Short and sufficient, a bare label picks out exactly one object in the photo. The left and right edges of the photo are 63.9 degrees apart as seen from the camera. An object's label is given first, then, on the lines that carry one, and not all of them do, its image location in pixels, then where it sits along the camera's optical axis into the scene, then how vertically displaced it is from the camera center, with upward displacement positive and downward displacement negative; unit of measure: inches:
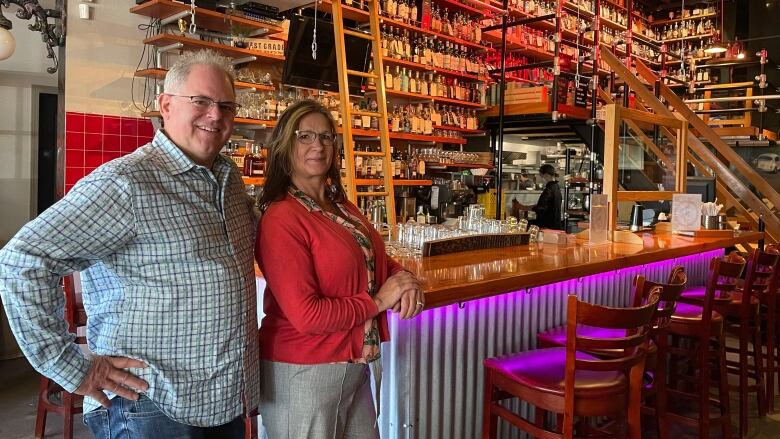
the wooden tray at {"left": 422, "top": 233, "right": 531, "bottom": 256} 119.3 -9.7
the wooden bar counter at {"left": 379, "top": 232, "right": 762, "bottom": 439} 92.4 -21.6
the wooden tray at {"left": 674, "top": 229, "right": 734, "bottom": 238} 180.4 -9.5
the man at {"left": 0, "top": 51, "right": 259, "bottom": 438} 50.4 -8.1
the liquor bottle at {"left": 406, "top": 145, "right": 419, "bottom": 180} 249.1 +11.3
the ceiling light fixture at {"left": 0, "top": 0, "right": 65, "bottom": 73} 166.2 +44.0
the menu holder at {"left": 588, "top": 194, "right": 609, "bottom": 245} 155.8 -5.7
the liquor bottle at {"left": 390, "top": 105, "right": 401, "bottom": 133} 243.1 +27.4
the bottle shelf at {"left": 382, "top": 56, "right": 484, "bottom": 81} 241.4 +52.1
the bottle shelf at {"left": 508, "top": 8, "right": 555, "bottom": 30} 313.3 +93.5
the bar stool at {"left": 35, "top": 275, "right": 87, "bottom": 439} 123.0 -43.0
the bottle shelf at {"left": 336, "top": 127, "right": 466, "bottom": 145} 219.1 +22.6
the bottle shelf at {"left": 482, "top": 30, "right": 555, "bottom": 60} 299.9 +76.7
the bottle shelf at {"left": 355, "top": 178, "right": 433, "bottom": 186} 211.8 +4.1
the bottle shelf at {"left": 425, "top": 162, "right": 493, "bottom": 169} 258.6 +12.9
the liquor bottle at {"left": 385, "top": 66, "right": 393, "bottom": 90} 243.3 +44.2
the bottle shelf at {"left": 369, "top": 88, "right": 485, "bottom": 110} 244.9 +40.2
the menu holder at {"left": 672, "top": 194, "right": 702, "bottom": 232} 186.4 -3.7
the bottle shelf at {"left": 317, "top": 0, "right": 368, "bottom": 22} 218.1 +65.1
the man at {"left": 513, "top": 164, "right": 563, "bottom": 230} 296.7 -4.5
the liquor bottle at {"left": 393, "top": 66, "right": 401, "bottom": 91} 246.7 +44.3
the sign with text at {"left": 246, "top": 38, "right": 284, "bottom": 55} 193.2 +45.6
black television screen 189.3 +42.7
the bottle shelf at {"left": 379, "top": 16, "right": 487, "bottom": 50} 240.7 +67.3
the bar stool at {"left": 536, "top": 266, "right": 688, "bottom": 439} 96.4 -24.3
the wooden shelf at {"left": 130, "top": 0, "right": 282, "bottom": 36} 167.8 +48.0
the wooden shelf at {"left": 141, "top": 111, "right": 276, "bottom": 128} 178.0 +20.8
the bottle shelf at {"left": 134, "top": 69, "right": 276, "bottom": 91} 172.9 +32.1
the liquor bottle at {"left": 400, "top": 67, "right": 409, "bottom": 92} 249.9 +44.3
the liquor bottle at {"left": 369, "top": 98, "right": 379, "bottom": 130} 228.4 +32.0
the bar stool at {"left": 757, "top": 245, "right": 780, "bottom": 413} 149.8 -31.2
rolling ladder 197.3 +29.0
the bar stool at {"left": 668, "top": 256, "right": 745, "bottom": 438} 120.5 -26.3
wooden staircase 262.2 +16.8
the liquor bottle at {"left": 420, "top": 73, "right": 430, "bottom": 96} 258.2 +44.1
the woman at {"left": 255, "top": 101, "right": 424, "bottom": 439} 63.4 -10.7
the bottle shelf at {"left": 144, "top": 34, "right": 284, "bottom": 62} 169.9 +40.7
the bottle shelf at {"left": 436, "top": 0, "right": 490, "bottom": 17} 274.4 +84.4
